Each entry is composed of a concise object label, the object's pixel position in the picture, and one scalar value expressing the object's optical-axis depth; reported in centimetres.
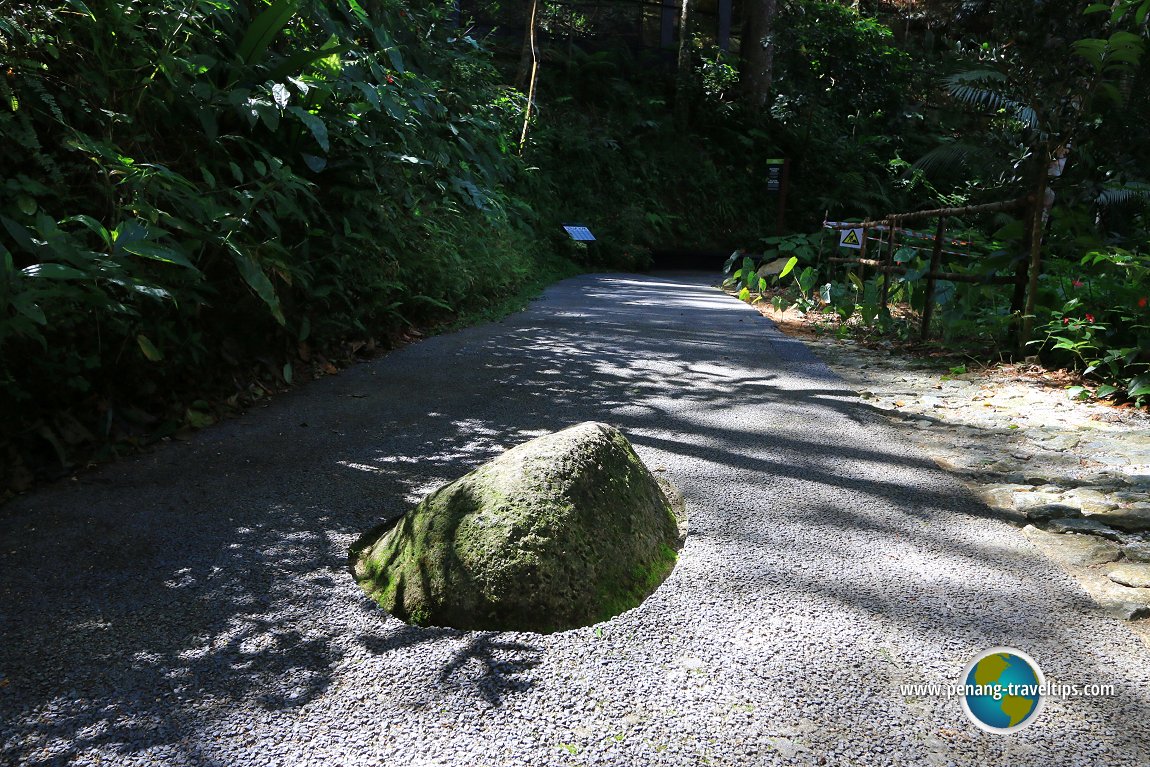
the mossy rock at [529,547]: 216
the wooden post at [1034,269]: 545
